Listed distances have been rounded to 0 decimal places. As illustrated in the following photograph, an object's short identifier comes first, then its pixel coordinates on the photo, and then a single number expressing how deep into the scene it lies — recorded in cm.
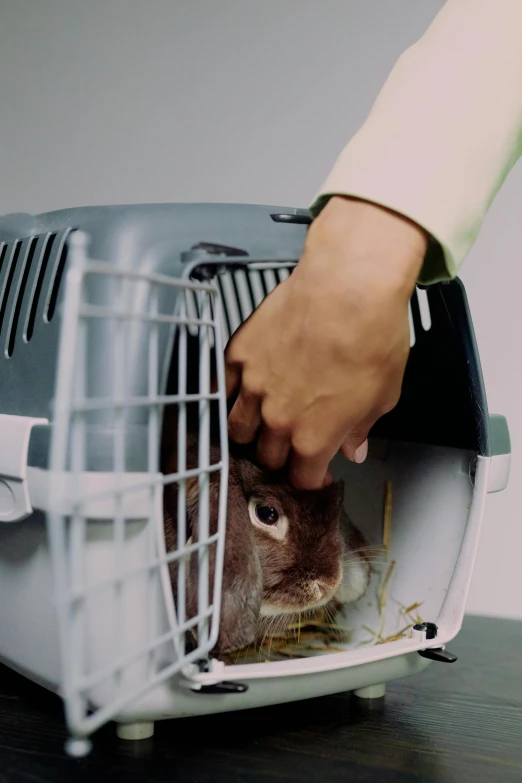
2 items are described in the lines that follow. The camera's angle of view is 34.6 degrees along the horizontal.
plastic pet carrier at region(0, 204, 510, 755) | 67
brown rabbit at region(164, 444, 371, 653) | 99
